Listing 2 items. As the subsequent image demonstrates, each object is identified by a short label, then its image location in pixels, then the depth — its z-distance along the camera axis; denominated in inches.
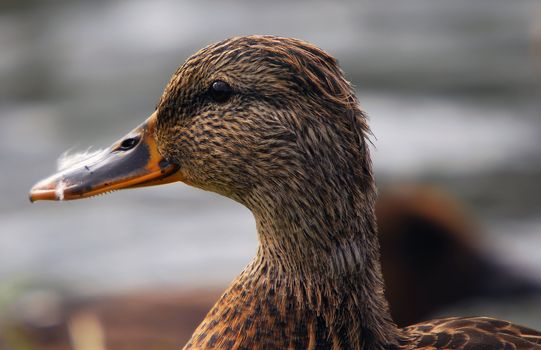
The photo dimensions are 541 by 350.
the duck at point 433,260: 526.3
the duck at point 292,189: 203.9
